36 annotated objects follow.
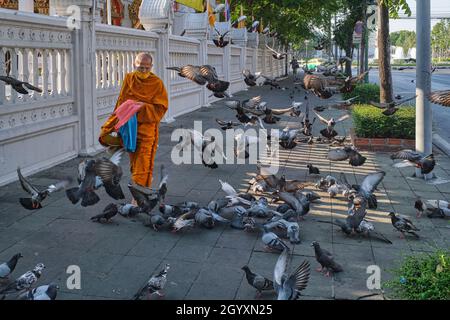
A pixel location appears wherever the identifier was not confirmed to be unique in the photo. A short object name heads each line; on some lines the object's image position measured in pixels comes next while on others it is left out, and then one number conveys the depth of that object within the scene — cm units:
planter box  1080
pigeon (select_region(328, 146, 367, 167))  830
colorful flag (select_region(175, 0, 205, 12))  1810
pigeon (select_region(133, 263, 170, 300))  421
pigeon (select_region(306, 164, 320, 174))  889
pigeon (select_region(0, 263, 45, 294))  418
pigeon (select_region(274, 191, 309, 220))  634
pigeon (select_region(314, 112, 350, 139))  1088
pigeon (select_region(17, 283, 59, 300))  384
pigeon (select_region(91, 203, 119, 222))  620
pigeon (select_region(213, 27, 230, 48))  1692
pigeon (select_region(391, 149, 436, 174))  786
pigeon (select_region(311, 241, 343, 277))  481
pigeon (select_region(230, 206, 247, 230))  613
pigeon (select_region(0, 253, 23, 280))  438
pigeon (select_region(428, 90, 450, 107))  632
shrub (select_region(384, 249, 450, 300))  376
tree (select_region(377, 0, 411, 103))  1277
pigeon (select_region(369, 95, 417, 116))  970
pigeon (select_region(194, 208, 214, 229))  605
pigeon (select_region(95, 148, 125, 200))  573
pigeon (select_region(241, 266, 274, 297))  431
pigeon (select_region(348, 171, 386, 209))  679
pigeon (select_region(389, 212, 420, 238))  583
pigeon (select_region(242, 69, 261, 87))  1283
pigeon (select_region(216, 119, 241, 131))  1050
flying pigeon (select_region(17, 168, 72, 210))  569
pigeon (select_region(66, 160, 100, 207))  566
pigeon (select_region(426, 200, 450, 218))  653
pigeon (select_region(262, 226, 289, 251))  529
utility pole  849
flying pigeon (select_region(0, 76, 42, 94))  683
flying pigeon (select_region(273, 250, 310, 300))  407
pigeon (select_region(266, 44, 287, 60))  1720
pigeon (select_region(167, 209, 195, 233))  586
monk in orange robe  685
